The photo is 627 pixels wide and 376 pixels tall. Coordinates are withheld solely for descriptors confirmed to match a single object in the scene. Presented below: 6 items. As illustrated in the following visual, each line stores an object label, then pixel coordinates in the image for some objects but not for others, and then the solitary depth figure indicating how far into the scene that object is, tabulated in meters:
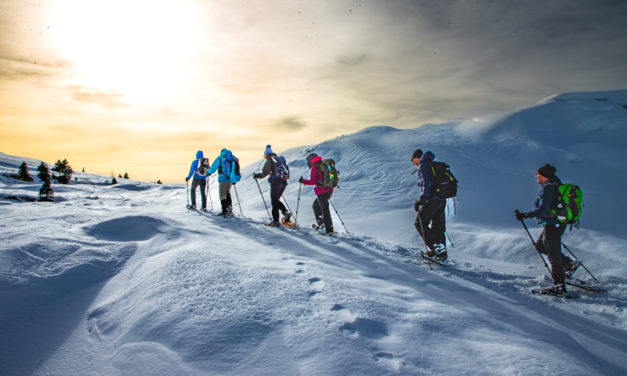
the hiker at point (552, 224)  4.21
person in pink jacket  7.52
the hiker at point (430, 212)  5.52
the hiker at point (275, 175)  8.30
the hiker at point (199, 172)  10.83
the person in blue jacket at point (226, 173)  9.83
